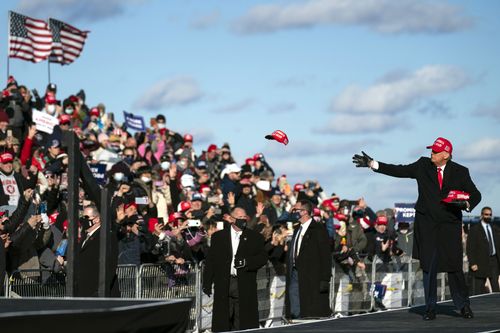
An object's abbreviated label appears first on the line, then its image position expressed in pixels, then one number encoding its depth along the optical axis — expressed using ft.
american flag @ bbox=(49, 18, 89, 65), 127.24
